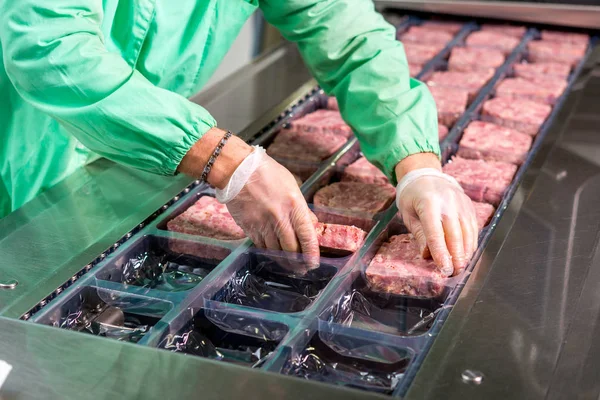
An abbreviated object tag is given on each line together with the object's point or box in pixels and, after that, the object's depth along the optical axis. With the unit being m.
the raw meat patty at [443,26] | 3.42
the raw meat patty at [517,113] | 2.48
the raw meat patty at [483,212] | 1.94
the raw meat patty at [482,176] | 2.10
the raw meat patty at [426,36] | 3.28
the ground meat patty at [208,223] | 1.93
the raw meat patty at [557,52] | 3.05
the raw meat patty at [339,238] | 1.83
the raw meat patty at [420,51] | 3.06
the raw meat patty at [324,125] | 2.51
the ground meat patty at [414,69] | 2.91
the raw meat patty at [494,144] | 2.30
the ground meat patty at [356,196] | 2.05
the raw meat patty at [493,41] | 3.18
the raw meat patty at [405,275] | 1.70
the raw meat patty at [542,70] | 2.91
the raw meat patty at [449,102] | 2.57
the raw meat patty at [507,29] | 3.34
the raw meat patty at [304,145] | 2.34
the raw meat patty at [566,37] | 3.22
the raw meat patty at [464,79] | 2.79
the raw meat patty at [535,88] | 2.70
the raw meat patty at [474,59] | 2.97
